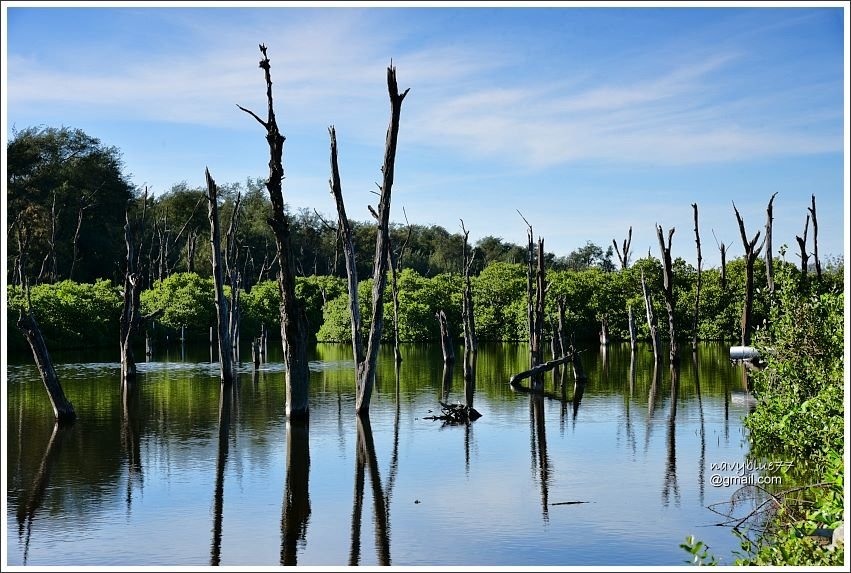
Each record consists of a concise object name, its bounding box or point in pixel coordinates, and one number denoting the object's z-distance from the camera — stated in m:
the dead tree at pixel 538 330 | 26.91
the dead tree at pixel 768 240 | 40.28
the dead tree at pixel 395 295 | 32.50
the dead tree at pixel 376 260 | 19.47
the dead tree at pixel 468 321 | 39.37
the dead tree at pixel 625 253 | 57.41
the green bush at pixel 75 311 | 40.31
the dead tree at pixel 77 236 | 48.83
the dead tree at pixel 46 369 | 17.89
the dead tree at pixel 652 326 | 34.75
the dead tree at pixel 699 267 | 42.19
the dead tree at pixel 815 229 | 42.88
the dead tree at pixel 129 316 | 26.81
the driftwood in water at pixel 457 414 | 20.61
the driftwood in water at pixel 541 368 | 26.33
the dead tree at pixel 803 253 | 41.00
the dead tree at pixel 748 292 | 36.06
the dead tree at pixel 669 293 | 34.28
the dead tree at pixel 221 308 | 26.72
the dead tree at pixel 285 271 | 18.59
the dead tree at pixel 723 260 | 44.59
